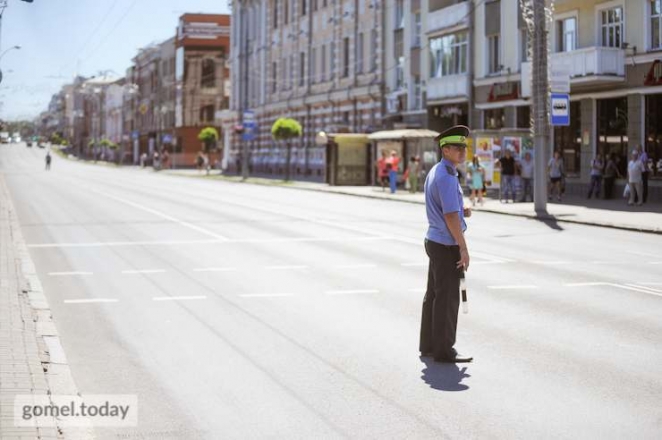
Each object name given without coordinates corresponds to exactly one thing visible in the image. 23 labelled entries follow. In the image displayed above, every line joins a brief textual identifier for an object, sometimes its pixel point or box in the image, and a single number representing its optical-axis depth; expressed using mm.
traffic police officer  7832
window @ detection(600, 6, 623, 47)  34531
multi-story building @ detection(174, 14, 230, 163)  98625
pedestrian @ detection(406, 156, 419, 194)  39906
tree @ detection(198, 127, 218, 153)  84562
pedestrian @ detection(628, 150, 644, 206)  29375
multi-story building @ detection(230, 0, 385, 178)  56500
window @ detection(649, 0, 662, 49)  32750
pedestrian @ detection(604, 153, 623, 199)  34250
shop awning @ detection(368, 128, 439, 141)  41600
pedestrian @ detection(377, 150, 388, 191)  42250
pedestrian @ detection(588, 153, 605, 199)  34094
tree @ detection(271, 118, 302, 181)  57250
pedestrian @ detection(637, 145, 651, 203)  31653
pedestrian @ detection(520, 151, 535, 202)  33094
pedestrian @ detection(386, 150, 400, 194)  40281
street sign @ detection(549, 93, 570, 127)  26203
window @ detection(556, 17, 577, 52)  36750
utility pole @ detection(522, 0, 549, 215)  27062
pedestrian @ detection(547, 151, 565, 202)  33812
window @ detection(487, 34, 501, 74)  42250
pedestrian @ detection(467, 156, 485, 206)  32438
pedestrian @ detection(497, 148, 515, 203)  33000
